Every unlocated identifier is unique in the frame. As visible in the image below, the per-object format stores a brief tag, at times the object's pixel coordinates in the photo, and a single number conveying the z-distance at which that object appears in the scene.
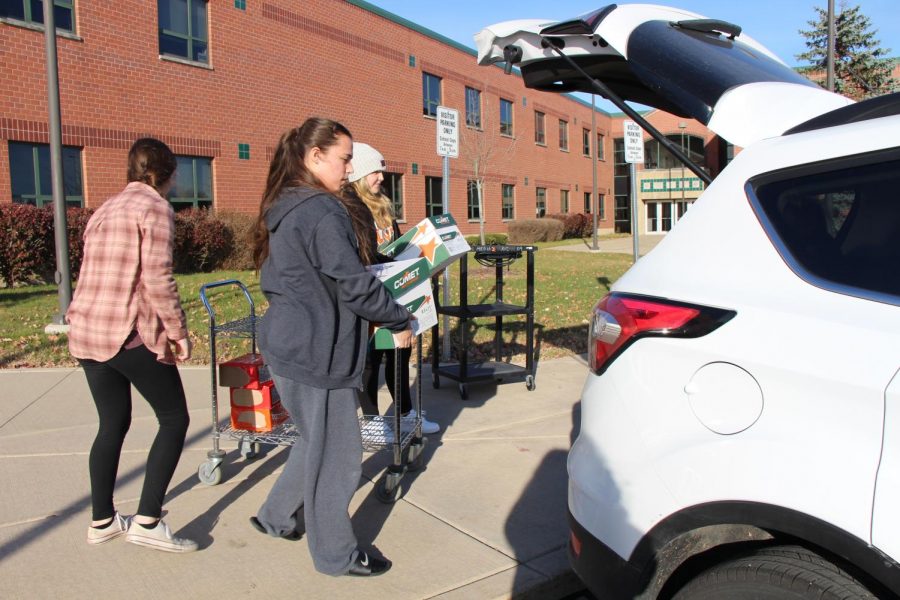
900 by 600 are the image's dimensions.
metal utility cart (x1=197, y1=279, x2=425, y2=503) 3.98
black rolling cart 5.88
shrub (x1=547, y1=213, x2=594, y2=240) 37.12
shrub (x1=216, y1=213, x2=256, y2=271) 16.41
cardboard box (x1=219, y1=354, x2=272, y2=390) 4.14
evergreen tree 27.19
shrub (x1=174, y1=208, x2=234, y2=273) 15.32
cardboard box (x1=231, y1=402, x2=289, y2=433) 4.19
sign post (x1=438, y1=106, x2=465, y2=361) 6.81
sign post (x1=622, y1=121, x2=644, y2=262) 10.11
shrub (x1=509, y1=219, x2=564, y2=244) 31.66
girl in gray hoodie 2.96
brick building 14.89
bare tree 27.69
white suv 1.75
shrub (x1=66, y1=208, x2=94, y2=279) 13.66
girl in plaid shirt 3.13
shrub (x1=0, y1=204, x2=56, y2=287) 12.75
